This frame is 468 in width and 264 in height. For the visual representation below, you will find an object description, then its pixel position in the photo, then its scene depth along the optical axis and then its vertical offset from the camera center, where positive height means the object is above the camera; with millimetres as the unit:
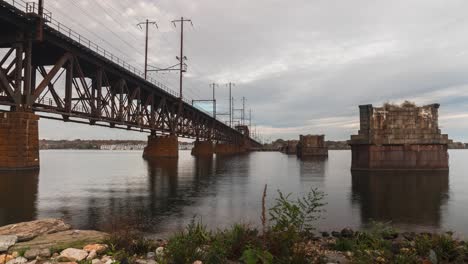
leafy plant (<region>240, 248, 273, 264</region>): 6765 -2205
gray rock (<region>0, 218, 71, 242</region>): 9442 -2475
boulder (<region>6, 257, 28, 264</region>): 7361 -2523
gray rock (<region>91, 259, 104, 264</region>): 7342 -2508
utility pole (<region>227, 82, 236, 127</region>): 174900 +17658
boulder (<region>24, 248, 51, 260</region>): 7746 -2485
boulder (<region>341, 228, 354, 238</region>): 12009 -3067
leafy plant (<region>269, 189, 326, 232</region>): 7949 -1747
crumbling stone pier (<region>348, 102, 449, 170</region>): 41906 +1039
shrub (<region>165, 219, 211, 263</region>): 7250 -2285
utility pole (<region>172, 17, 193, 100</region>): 78088 +20855
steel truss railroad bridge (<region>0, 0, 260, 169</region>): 30828 +7322
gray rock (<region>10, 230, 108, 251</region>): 8489 -2523
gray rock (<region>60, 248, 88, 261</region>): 7609 -2476
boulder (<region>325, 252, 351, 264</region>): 8107 -2758
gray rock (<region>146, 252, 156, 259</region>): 8050 -2614
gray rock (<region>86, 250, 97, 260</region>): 7675 -2499
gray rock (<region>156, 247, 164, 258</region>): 7759 -2522
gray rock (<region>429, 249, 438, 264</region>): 7023 -2277
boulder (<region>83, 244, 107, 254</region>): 8081 -2462
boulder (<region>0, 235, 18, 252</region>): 8214 -2400
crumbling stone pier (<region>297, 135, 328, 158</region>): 107625 +173
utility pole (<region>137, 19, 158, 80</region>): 74412 +22965
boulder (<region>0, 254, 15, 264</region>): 7434 -2546
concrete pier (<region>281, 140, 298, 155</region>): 152375 -734
